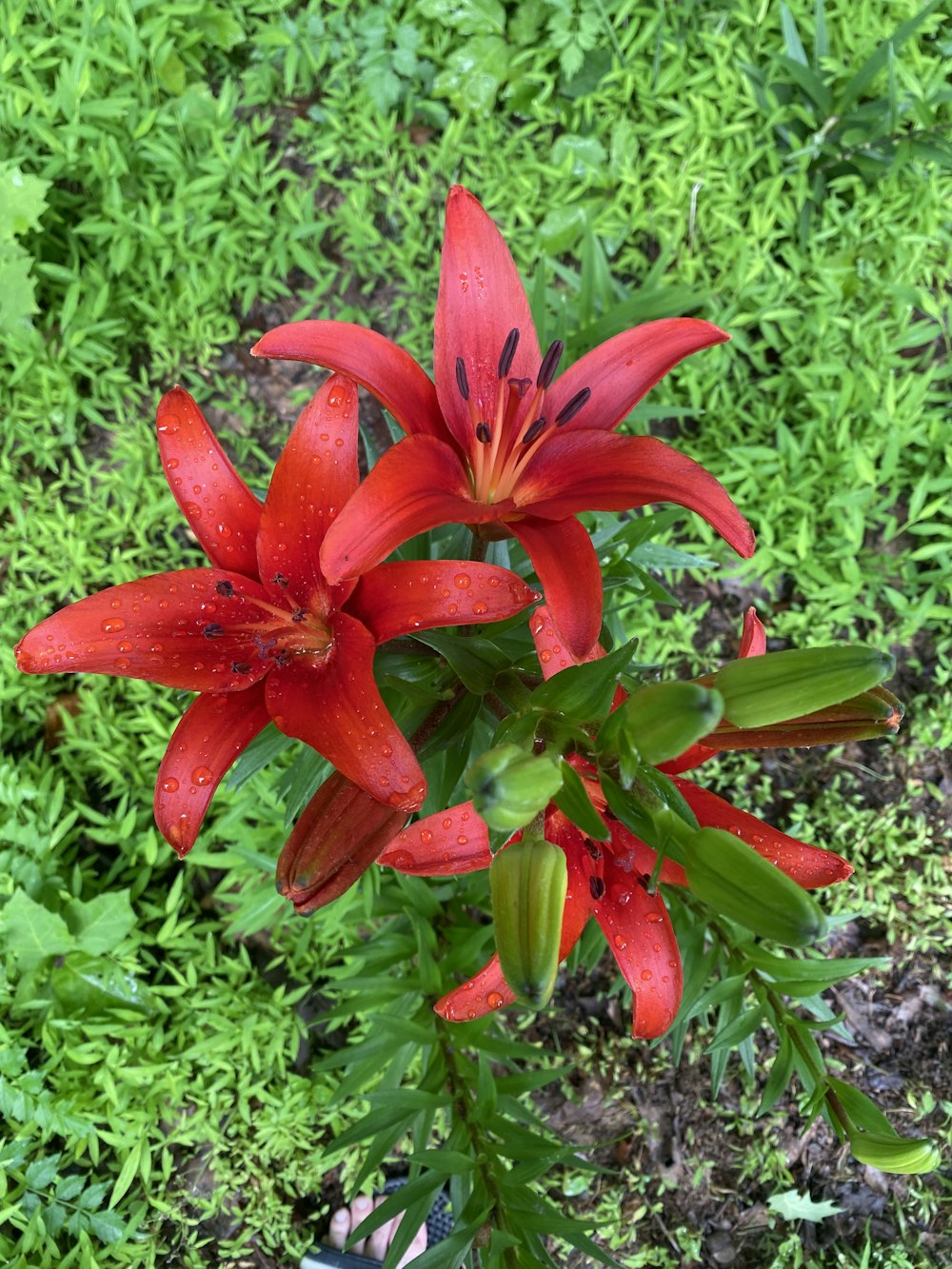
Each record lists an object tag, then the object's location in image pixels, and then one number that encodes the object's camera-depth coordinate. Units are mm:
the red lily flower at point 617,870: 312
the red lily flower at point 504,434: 302
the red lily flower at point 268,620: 306
